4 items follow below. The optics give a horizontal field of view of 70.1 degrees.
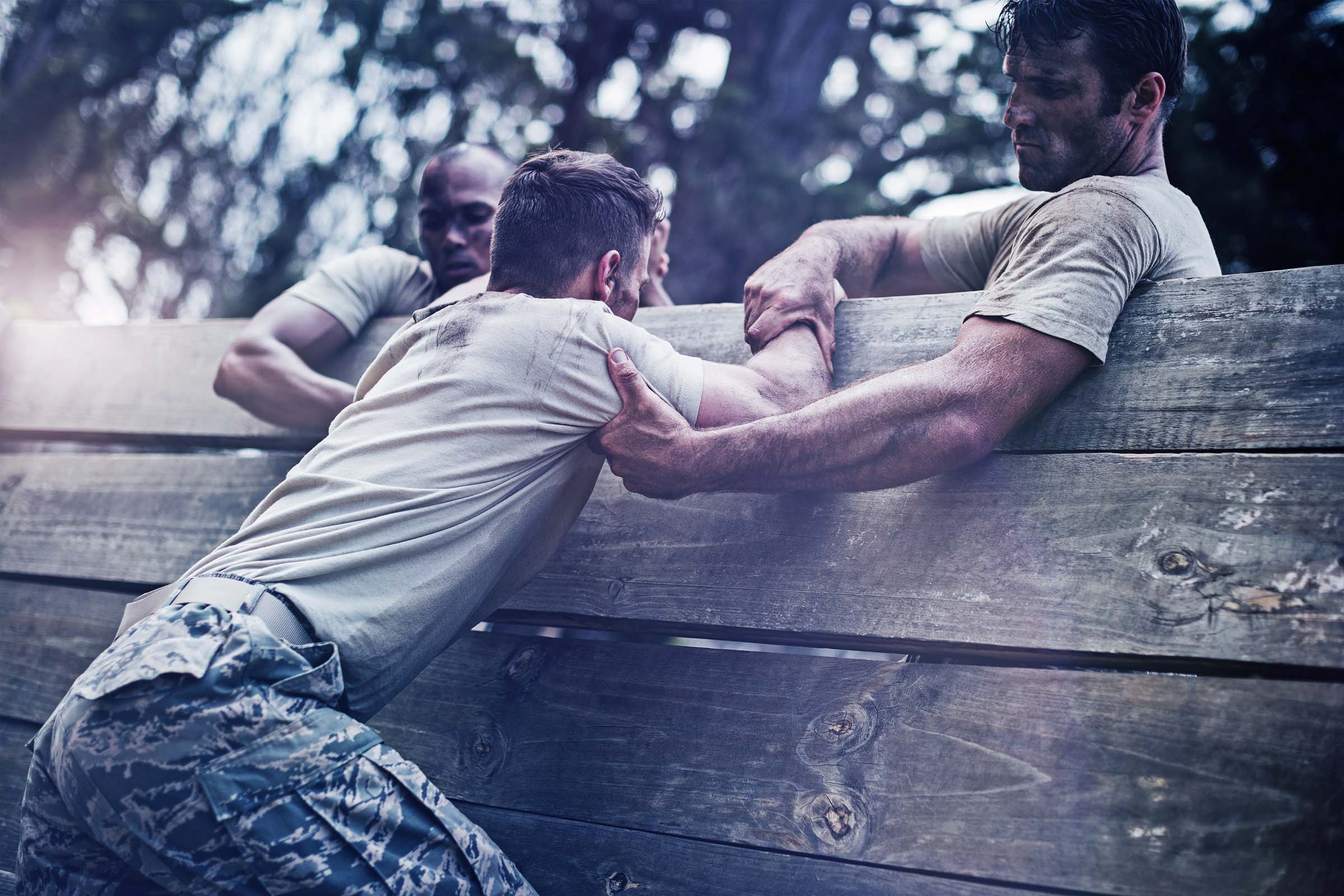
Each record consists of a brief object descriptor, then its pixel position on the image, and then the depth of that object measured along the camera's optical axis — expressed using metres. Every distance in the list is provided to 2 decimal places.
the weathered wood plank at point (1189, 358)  1.51
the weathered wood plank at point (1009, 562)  1.40
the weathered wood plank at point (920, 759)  1.28
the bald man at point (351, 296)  2.31
